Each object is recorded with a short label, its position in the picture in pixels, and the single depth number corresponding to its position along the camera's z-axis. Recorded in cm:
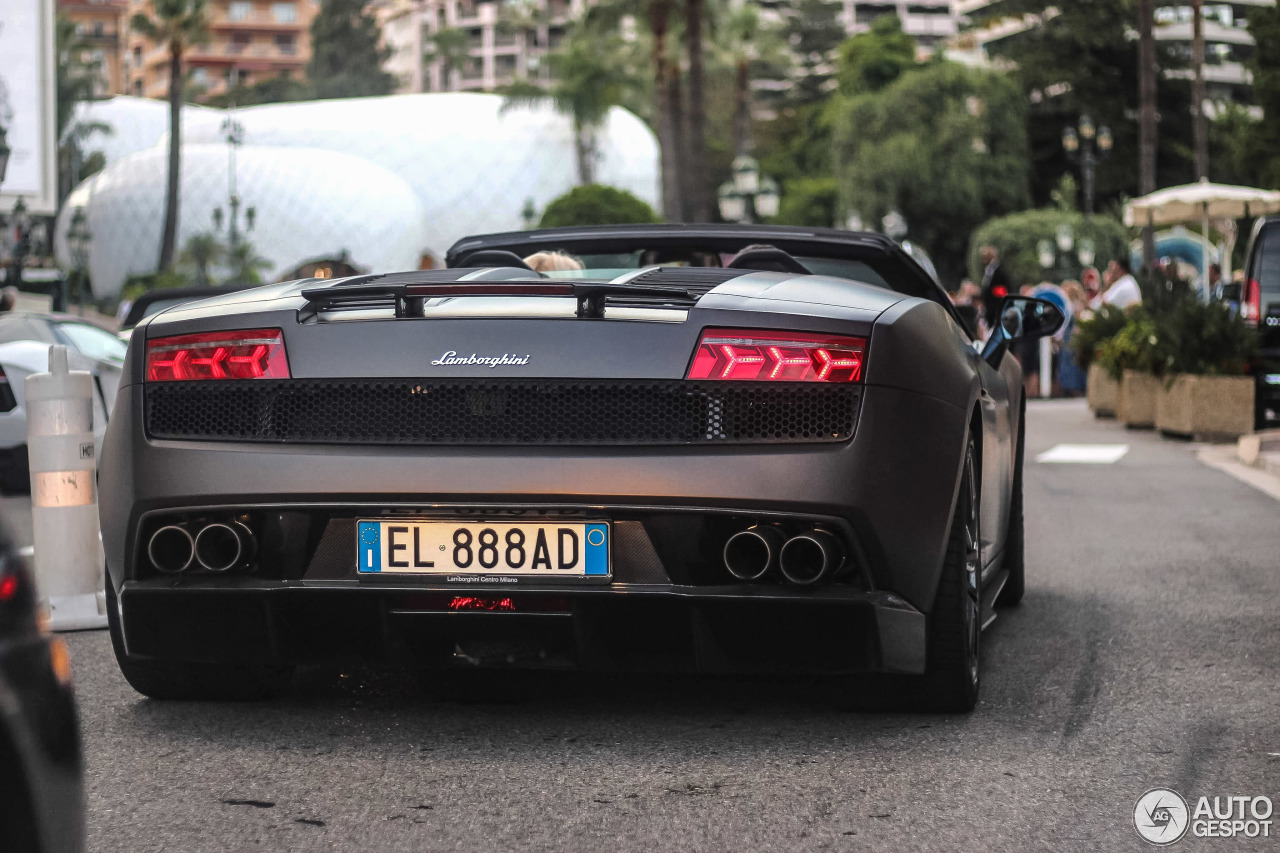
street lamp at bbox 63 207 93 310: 8578
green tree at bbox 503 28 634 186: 7575
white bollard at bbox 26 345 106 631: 632
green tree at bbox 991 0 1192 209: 8181
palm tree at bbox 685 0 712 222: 3784
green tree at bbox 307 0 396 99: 14775
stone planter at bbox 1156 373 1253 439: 1625
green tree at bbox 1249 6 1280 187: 5088
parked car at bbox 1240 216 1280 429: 1677
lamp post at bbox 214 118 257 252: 6931
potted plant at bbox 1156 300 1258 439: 1628
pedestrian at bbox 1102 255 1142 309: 2277
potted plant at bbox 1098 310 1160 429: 1808
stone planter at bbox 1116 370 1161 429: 1816
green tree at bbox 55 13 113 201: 10224
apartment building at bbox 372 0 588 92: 14888
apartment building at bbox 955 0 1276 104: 10656
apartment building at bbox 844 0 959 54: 14838
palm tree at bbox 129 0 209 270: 6519
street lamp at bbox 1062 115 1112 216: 6562
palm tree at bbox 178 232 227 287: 7869
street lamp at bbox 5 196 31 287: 3822
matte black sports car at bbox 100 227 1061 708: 405
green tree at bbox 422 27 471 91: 13950
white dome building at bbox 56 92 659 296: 9400
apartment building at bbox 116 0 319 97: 15850
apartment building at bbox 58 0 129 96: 17050
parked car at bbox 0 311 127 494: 1284
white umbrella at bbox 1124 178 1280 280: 2498
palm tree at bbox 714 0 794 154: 6825
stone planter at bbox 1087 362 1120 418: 2016
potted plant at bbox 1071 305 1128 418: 2020
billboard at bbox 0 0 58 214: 2747
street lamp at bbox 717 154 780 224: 3841
